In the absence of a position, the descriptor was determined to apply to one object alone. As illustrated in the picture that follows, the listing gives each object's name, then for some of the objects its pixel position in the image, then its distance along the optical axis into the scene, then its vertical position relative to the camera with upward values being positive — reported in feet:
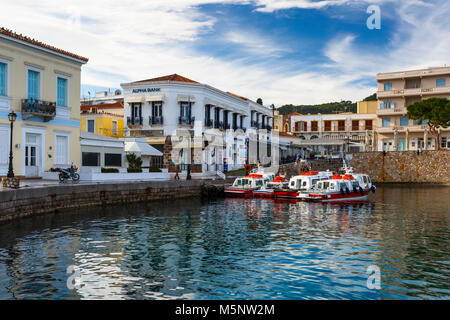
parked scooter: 92.89 -1.73
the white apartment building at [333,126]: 253.85 +26.36
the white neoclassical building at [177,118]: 157.79 +18.38
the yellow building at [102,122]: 166.91 +17.66
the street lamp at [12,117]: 76.43 +8.93
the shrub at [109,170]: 106.96 -0.73
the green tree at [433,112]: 178.60 +23.64
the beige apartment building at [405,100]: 206.59 +34.08
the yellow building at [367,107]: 273.75 +38.93
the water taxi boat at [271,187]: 121.80 -6.05
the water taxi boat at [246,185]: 124.36 -5.32
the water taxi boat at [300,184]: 116.37 -4.85
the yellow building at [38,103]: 92.43 +14.86
